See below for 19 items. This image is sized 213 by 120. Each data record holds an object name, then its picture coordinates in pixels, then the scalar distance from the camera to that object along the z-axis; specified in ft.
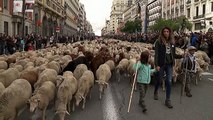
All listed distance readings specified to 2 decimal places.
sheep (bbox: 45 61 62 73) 20.66
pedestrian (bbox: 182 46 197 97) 19.29
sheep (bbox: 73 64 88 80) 18.43
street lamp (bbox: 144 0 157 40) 221.70
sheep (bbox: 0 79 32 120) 11.95
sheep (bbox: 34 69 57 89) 15.94
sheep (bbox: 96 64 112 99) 17.75
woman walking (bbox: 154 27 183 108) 15.71
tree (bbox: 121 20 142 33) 207.51
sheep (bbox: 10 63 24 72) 20.03
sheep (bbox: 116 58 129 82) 23.59
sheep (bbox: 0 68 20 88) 16.29
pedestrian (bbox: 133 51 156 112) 15.45
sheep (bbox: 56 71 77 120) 13.23
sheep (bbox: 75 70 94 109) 15.38
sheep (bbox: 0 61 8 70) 22.06
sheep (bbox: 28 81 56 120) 12.89
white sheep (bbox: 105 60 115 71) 23.06
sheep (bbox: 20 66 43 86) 17.03
